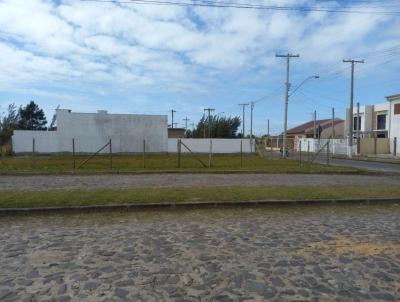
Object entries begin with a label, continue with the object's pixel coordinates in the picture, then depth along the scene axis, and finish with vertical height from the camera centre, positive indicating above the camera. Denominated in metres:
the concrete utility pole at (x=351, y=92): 47.98 +5.74
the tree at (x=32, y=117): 93.94 +5.15
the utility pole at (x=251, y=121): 77.25 +4.16
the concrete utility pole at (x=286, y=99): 44.18 +4.59
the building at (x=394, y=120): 53.53 +3.11
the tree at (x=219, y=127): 97.25 +3.53
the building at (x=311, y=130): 86.17 +2.91
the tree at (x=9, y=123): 55.13 +2.70
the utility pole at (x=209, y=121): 92.11 +4.59
